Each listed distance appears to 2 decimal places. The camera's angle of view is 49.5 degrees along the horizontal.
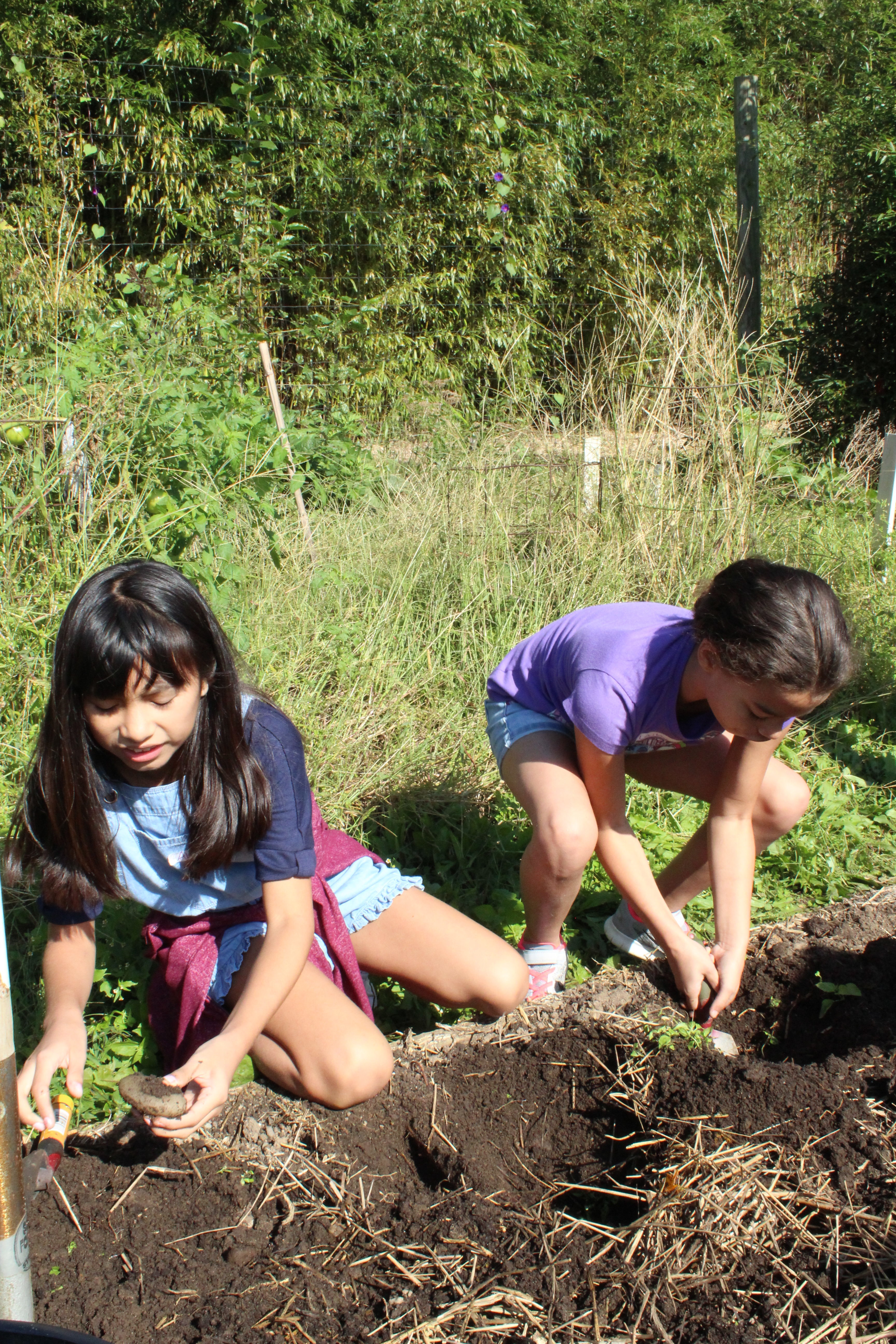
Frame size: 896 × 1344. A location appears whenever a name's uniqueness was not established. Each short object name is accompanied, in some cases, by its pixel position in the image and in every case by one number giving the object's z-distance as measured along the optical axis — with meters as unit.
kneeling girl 1.51
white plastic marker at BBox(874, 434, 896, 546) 4.21
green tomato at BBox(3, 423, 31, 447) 2.88
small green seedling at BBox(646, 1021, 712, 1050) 1.94
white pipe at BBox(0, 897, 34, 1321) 1.04
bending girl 1.82
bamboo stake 4.61
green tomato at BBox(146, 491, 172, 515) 3.11
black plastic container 0.90
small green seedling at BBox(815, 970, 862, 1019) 2.17
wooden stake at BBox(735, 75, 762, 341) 5.46
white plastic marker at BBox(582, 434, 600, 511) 4.45
